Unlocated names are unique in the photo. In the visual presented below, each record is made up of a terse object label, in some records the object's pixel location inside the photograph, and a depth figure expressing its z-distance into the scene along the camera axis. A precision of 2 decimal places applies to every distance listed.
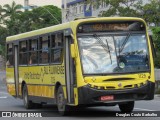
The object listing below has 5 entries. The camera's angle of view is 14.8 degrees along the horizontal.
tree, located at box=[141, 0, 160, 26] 45.78
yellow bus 16.59
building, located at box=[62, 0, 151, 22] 91.69
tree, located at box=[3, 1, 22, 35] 105.06
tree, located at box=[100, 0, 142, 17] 45.56
